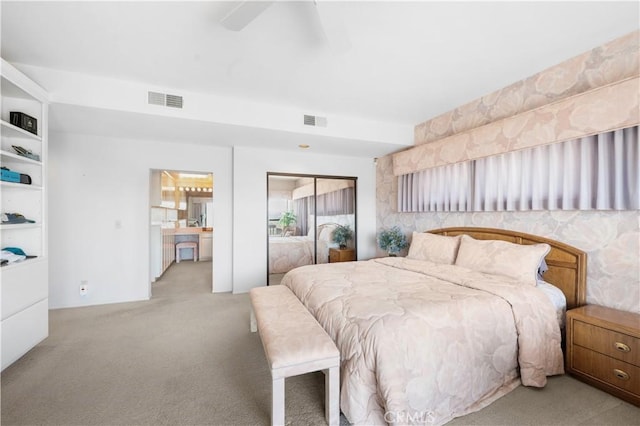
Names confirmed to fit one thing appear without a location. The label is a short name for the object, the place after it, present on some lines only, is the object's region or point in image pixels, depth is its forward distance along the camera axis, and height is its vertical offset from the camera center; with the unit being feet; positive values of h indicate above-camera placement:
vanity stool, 23.31 -2.97
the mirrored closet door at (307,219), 15.16 -0.47
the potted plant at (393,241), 13.84 -1.51
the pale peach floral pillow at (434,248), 10.09 -1.42
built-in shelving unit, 7.07 +0.05
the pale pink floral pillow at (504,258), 7.54 -1.39
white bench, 4.76 -2.56
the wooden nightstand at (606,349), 5.65 -3.03
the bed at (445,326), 4.94 -2.37
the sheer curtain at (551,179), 6.75 +1.03
